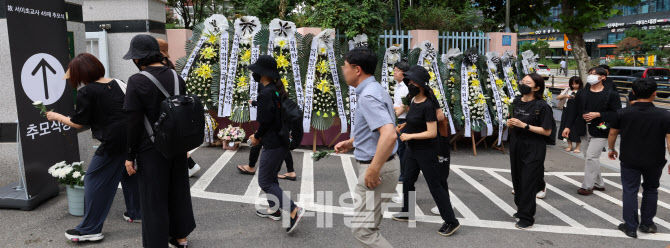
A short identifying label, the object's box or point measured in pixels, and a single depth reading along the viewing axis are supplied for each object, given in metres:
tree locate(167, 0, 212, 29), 22.61
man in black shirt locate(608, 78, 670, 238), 4.49
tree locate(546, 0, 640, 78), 11.88
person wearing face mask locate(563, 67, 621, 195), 5.94
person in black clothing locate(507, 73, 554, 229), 4.70
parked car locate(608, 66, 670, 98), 21.39
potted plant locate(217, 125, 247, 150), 8.11
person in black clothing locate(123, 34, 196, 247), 3.32
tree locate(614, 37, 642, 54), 38.50
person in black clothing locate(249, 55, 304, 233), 4.34
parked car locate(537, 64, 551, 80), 37.44
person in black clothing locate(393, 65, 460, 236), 4.32
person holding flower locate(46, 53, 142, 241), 3.92
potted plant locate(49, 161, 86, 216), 4.52
